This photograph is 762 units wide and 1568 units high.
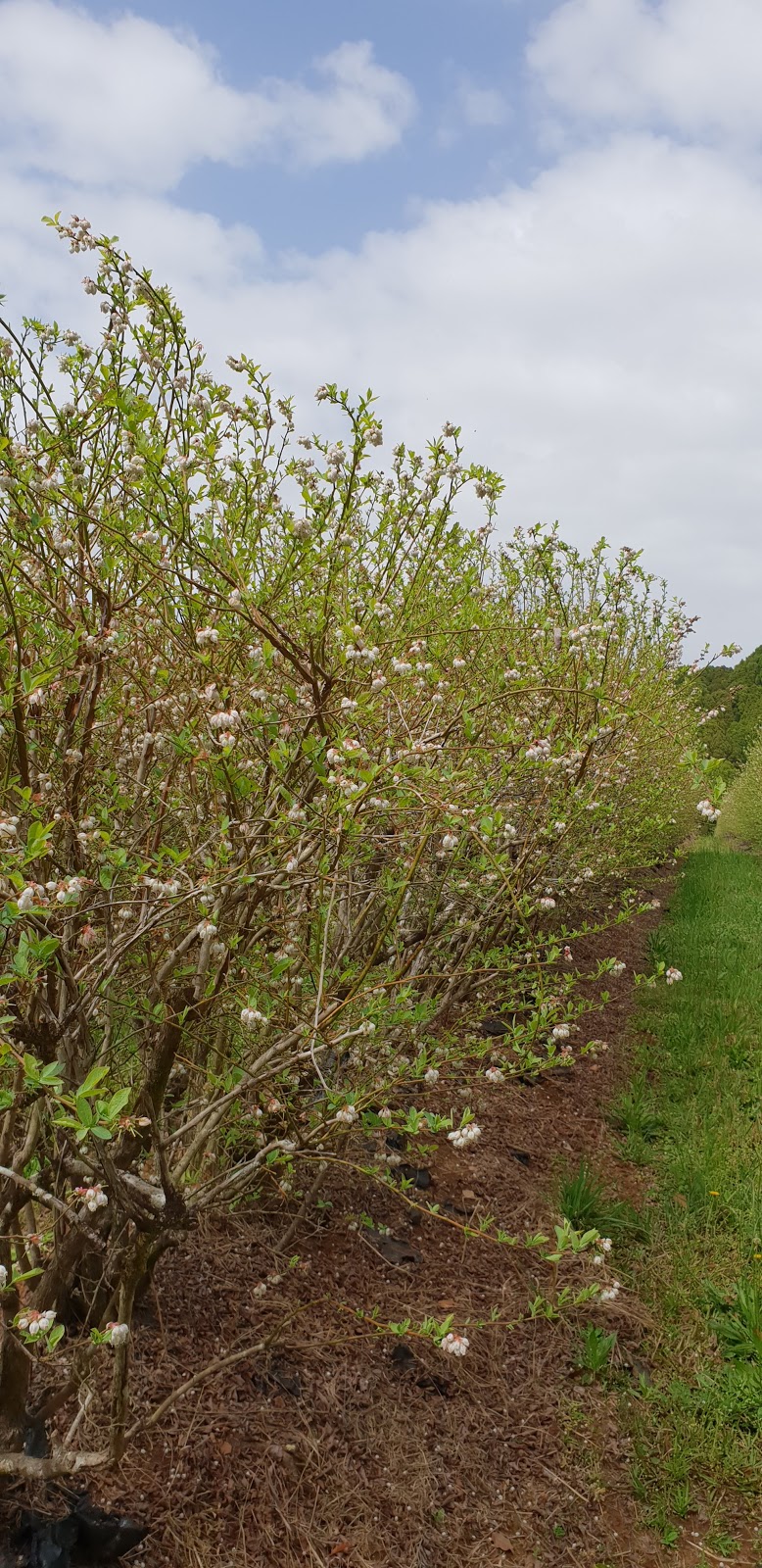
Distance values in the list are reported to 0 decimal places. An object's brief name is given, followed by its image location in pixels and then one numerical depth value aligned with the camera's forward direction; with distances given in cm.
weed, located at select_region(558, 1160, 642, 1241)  430
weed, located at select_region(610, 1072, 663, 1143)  549
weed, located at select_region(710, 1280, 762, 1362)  364
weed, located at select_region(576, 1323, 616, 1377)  354
